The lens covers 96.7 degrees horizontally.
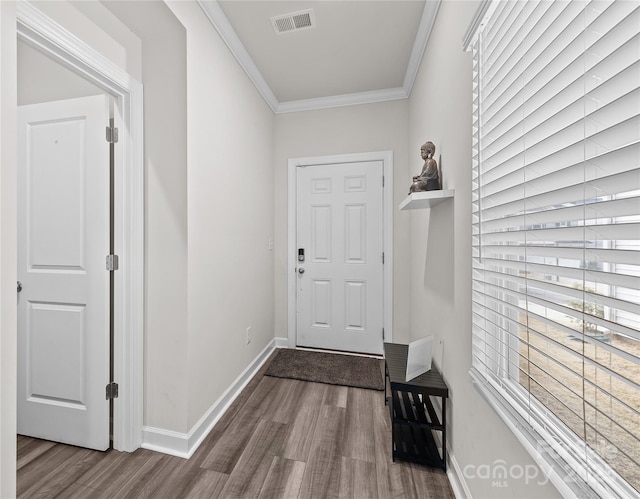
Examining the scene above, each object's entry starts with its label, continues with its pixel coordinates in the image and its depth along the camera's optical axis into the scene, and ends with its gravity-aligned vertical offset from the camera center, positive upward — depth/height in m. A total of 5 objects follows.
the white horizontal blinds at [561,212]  0.53 +0.09
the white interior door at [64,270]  1.56 -0.13
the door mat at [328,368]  2.39 -1.10
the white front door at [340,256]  2.91 -0.09
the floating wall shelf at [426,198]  1.44 +0.27
